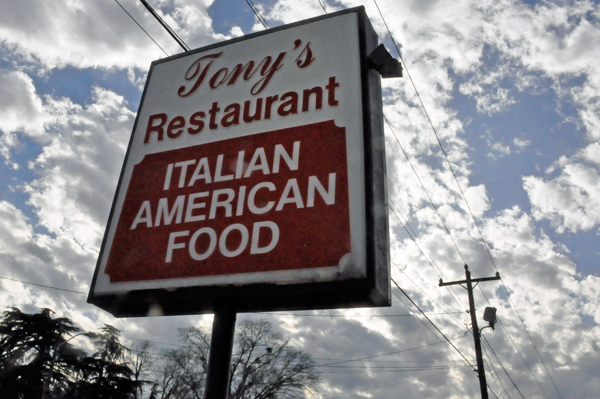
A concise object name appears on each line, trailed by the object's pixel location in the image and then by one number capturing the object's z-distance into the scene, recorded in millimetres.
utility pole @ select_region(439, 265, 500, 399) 18062
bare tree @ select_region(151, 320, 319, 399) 32812
